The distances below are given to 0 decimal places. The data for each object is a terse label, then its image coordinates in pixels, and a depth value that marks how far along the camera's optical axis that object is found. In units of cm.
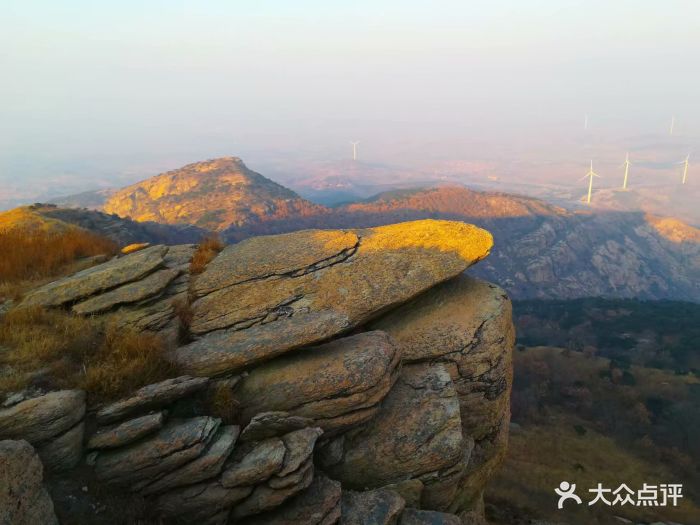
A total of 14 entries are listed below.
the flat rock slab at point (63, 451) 958
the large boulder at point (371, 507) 1180
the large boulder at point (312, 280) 1445
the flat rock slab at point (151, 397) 1047
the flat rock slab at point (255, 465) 1049
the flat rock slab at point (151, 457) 998
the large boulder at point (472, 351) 1789
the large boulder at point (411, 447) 1377
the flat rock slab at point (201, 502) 1033
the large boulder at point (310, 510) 1100
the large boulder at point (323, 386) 1303
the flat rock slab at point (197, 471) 1030
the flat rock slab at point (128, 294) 1440
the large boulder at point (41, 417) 947
